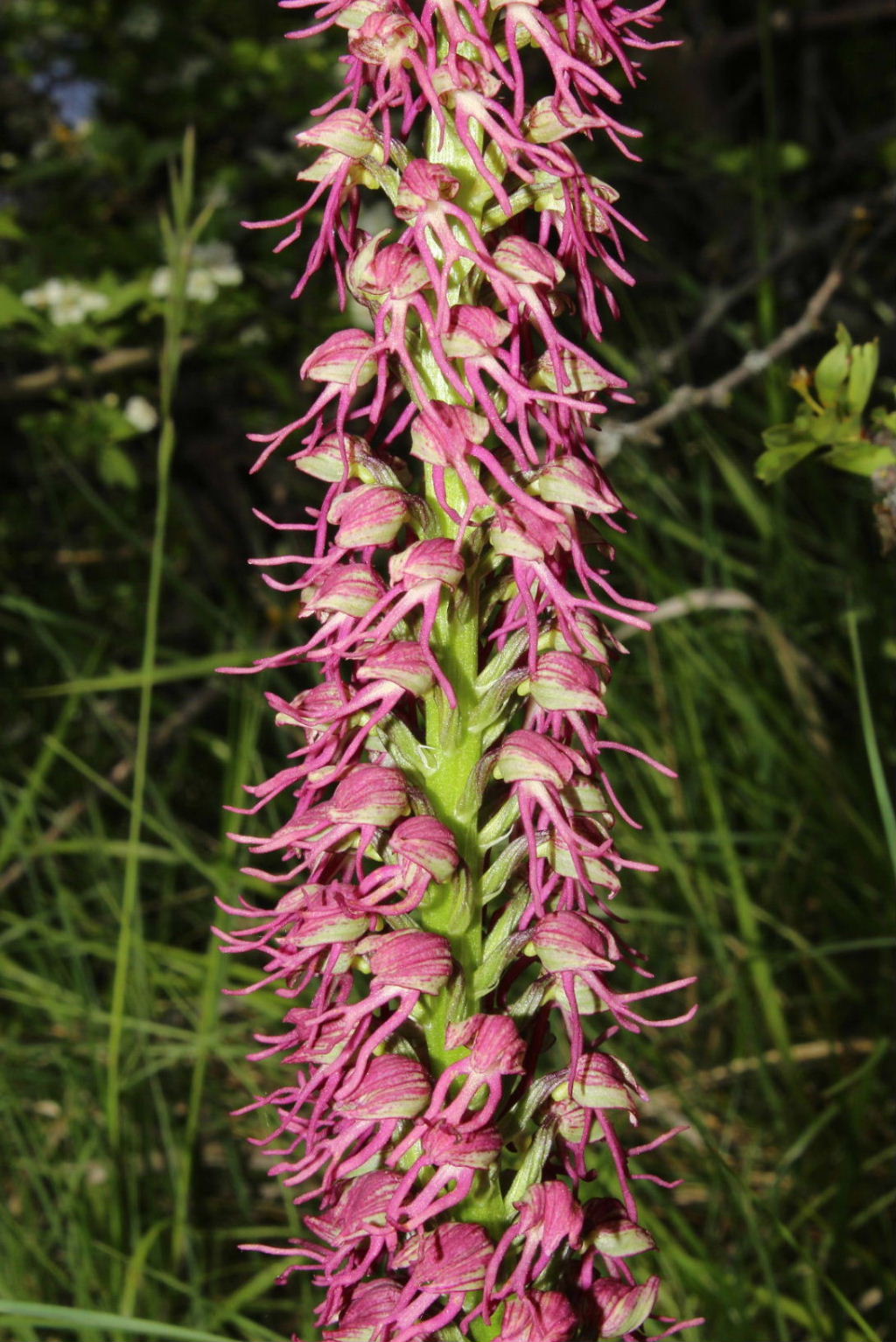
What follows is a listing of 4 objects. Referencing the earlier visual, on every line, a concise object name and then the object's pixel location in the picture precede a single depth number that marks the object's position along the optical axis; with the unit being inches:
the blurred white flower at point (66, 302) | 26.9
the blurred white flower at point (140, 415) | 28.4
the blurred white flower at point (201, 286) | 27.4
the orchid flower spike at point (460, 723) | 11.8
